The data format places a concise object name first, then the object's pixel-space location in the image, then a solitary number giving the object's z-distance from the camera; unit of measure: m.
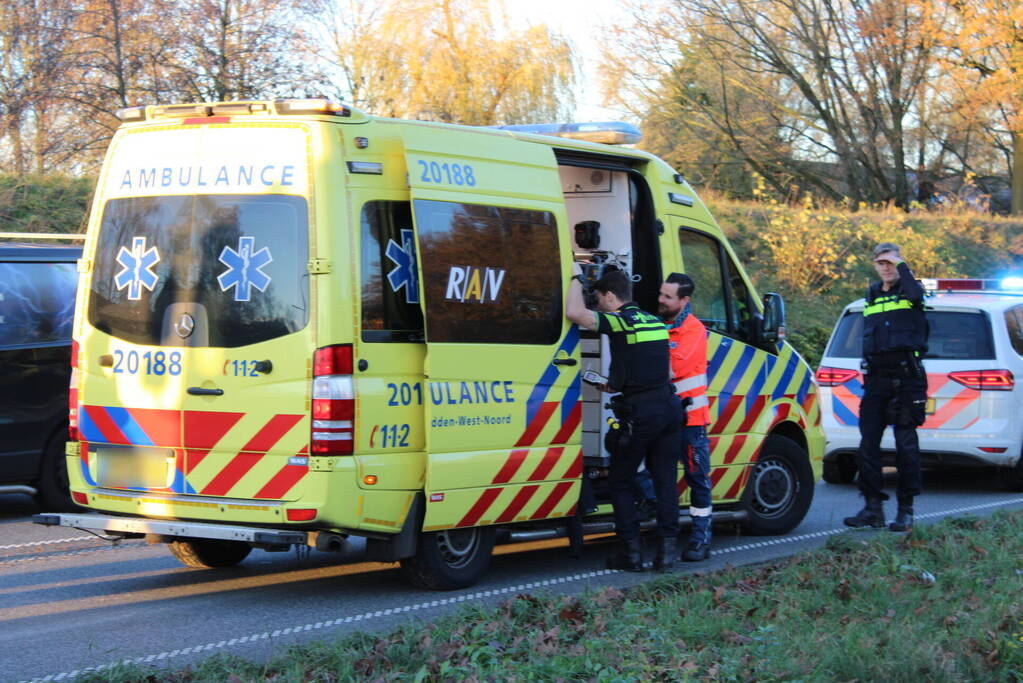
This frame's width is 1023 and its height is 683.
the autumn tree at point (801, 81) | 29.83
